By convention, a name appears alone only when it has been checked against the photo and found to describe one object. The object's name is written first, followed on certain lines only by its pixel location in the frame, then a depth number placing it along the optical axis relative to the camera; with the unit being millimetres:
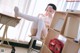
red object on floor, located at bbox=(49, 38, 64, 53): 2137
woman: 2629
